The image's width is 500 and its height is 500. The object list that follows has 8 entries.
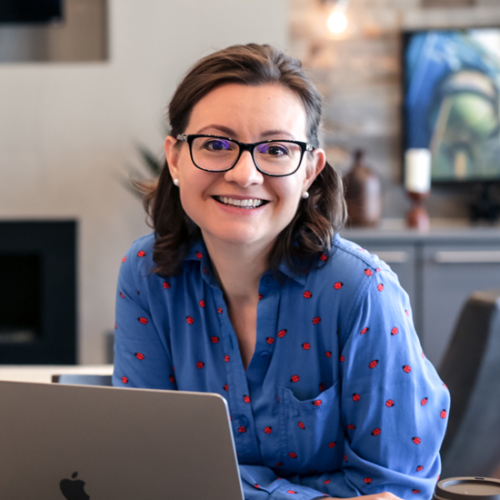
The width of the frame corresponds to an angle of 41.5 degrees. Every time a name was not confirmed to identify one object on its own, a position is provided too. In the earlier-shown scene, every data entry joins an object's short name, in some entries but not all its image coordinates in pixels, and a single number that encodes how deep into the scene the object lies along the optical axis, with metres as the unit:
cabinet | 3.04
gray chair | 1.50
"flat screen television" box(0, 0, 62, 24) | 3.24
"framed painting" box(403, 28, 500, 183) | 3.43
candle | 3.24
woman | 1.06
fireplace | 3.26
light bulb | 3.45
